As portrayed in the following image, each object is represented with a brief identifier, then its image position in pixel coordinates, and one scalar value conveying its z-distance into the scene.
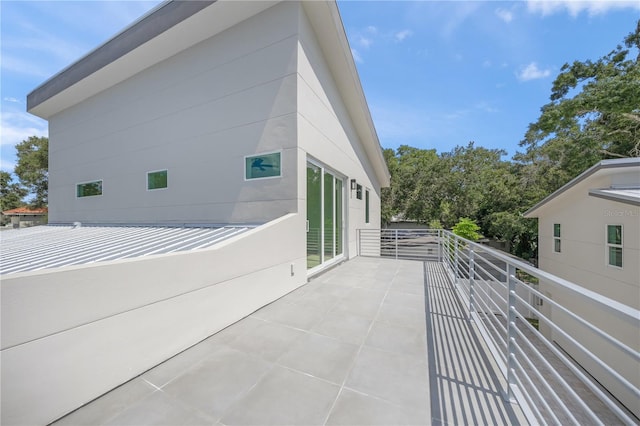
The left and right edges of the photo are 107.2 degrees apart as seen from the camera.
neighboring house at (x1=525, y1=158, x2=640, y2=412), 5.53
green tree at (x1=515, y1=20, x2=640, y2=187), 9.48
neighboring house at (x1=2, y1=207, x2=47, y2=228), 21.55
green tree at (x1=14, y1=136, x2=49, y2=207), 18.47
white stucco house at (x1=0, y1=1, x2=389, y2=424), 1.75
